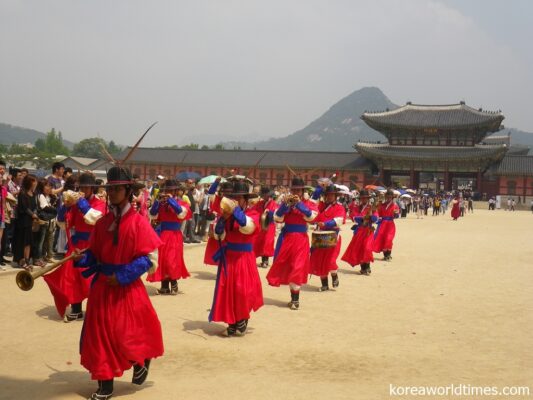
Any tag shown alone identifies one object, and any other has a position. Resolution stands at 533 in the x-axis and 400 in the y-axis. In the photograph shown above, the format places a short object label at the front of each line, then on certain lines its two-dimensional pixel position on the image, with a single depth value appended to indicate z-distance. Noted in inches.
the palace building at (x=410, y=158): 1977.1
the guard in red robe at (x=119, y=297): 184.1
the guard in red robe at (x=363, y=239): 464.4
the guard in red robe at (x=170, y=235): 351.9
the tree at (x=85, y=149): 3678.6
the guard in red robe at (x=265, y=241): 490.7
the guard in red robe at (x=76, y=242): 278.2
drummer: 376.8
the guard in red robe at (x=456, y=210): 1338.8
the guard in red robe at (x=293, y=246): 333.1
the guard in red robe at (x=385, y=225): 547.5
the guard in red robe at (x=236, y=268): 265.9
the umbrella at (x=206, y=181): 751.7
